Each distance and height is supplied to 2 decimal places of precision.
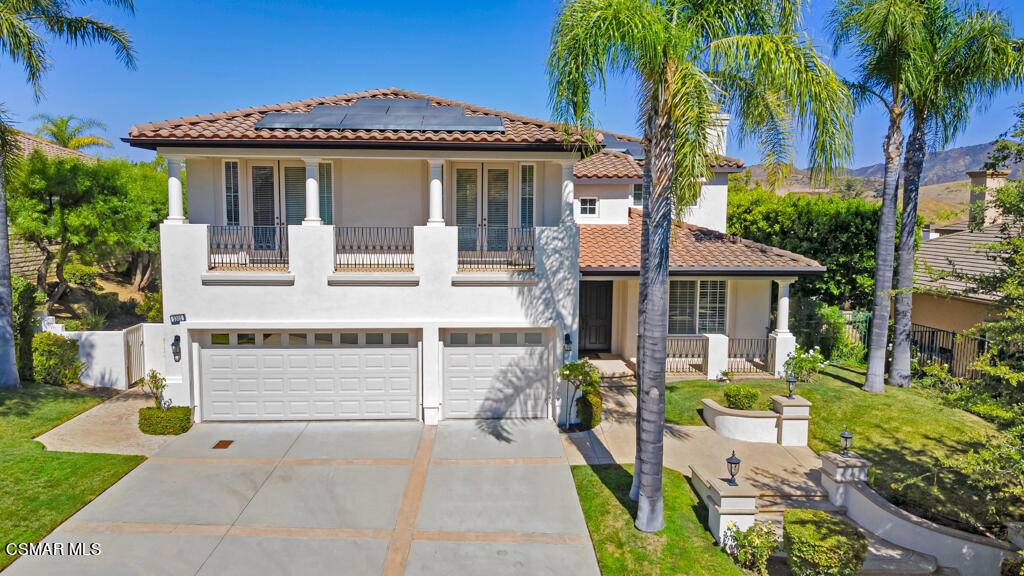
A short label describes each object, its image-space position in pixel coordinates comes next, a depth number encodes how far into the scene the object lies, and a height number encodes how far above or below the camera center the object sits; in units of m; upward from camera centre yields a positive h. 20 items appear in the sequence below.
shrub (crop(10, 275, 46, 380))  14.67 -2.18
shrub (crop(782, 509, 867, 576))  7.44 -3.85
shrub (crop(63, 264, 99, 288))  19.91 -1.43
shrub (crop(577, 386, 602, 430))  12.77 -3.63
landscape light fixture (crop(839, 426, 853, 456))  10.09 -3.37
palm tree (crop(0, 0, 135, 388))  12.64 +4.13
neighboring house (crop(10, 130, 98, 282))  23.09 -0.78
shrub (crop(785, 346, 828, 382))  15.19 -3.15
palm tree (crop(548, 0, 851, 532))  7.70 +1.99
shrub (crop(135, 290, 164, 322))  18.46 -2.41
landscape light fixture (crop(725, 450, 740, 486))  8.80 -3.34
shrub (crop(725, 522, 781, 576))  8.09 -4.21
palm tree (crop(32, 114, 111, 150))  31.03 +5.29
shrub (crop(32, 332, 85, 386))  14.66 -3.15
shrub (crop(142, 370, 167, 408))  12.55 -3.17
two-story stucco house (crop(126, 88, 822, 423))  12.42 -0.60
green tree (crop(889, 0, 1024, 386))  12.35 +3.53
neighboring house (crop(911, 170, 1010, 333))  16.80 -1.27
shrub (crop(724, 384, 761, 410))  12.99 -3.42
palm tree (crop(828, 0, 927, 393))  12.70 +3.75
